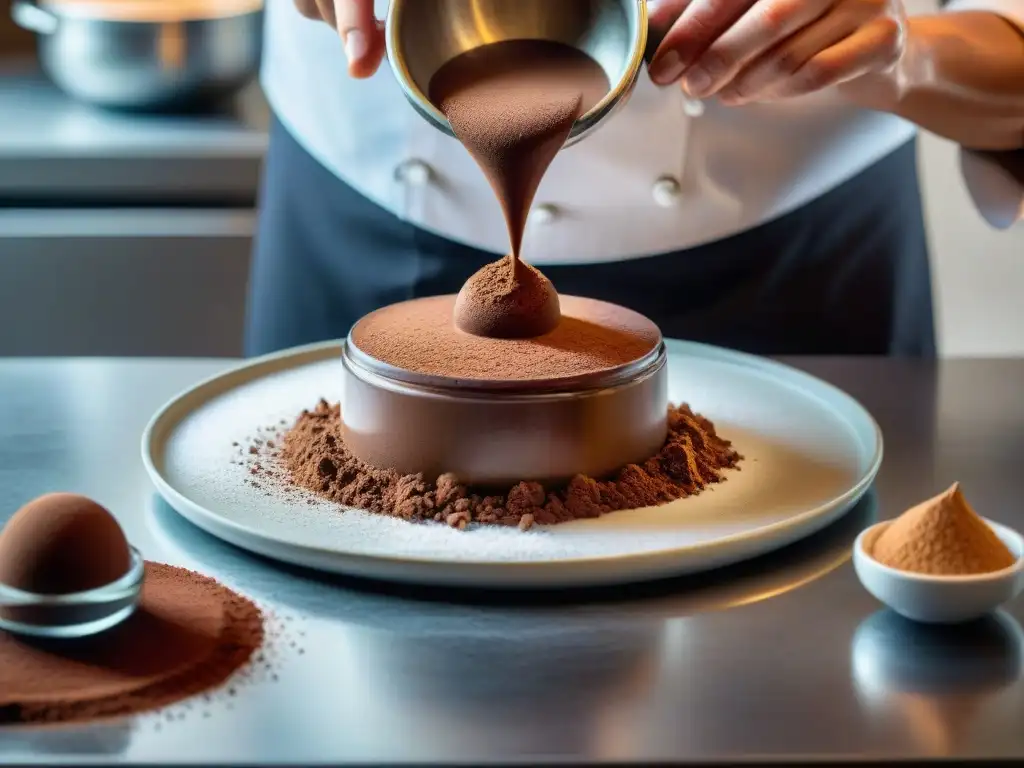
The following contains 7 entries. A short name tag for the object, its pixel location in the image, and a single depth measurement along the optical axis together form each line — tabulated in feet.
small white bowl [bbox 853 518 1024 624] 2.96
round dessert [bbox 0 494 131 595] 2.88
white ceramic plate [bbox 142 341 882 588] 3.19
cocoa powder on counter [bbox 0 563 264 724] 2.70
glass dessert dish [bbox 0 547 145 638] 2.89
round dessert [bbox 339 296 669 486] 3.59
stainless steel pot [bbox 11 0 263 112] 8.14
